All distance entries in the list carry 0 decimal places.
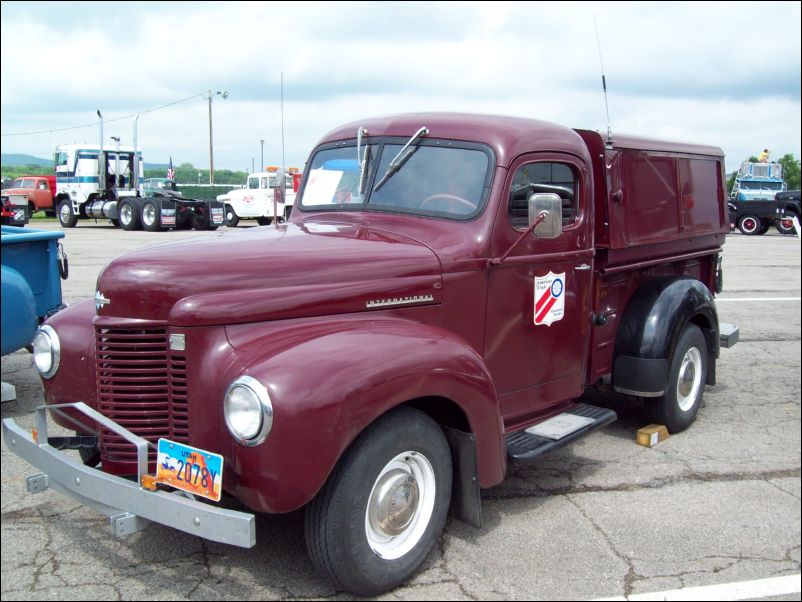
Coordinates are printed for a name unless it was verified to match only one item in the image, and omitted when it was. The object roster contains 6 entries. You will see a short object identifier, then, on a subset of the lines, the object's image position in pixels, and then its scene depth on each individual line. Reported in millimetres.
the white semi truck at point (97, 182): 24828
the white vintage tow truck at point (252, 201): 26688
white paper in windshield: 4469
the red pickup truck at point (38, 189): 29469
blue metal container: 5574
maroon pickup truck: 2799
